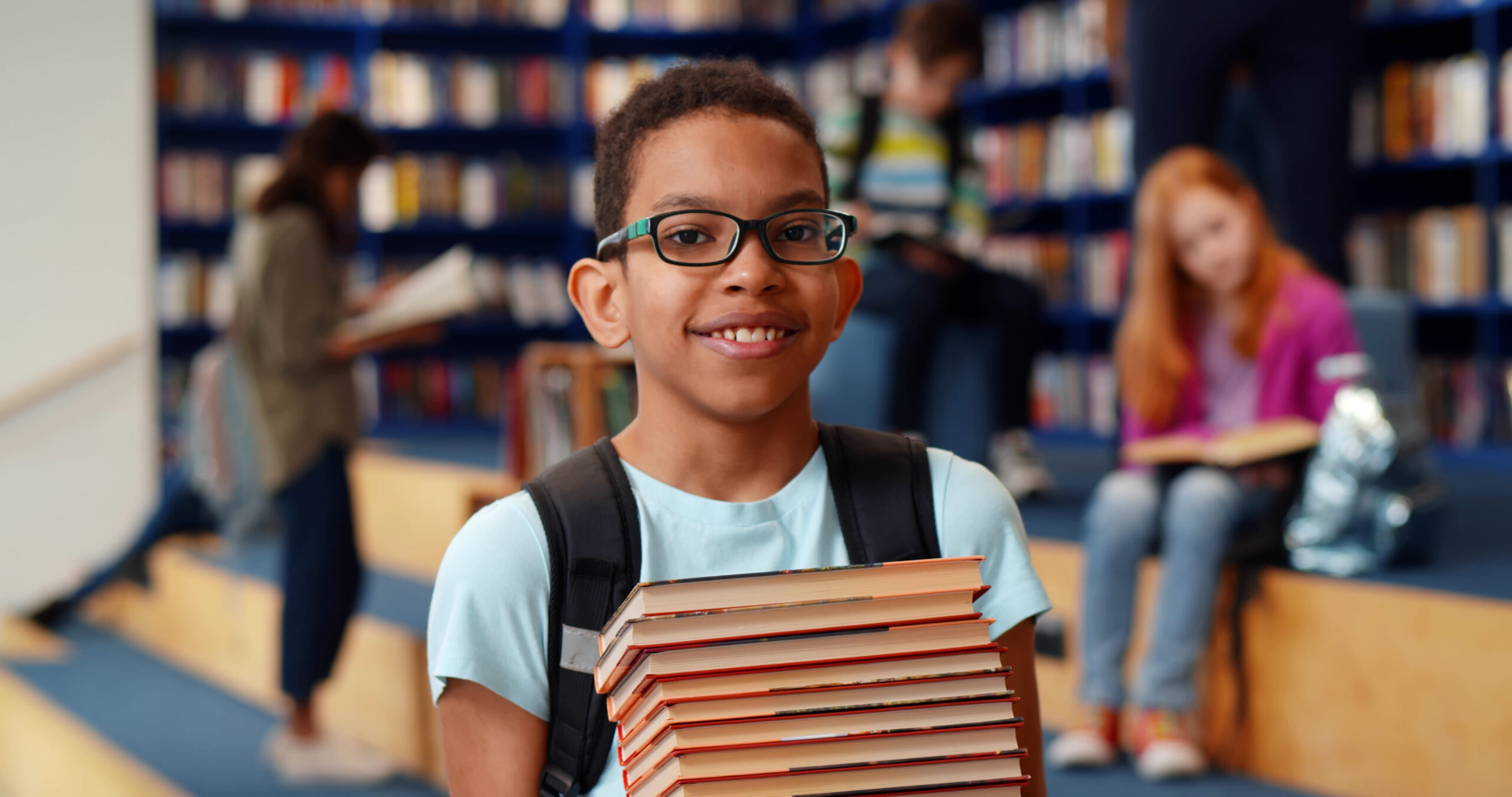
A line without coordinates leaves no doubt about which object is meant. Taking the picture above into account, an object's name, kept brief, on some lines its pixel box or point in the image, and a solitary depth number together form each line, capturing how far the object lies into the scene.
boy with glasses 1.83
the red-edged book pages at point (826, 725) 1.70
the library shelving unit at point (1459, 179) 6.35
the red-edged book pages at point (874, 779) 1.70
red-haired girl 3.52
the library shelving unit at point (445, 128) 9.62
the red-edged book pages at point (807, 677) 1.71
